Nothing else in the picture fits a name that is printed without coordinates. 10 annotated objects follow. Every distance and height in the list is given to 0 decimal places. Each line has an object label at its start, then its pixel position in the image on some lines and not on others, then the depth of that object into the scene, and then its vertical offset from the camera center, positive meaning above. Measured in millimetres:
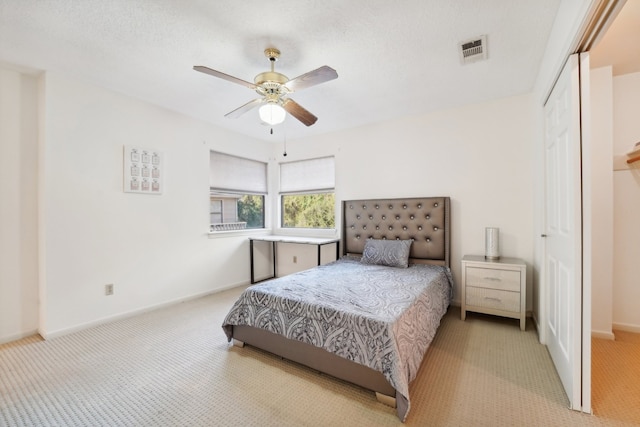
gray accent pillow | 3070 -470
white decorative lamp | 2844 -328
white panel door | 1521 -126
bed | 1593 -673
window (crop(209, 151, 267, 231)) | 3932 +326
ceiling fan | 1849 +927
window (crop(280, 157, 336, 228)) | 4258 +315
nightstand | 2543 -727
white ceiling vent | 2002 +1244
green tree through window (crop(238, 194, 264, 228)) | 4367 +46
